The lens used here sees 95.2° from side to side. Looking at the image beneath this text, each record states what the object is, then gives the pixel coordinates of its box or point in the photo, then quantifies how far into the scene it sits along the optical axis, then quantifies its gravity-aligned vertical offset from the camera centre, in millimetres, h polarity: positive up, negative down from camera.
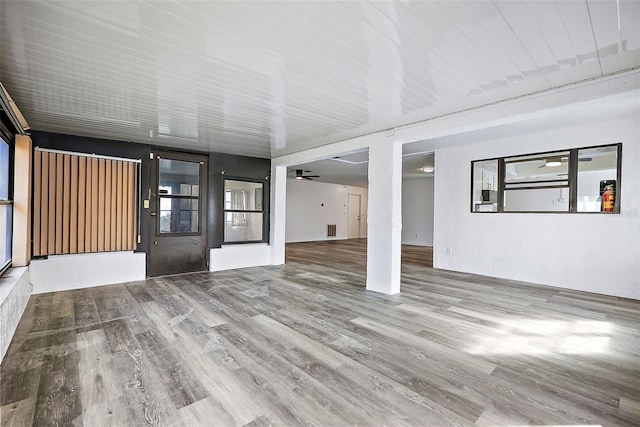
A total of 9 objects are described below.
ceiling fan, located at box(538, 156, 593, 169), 4766 +874
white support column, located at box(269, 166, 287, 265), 6496 -114
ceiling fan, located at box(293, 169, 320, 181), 8741 +1136
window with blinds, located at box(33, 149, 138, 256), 4152 +47
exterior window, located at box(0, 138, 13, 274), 3260 -16
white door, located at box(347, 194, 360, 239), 13703 -346
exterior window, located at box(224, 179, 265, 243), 6117 -56
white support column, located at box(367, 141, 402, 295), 4195 -117
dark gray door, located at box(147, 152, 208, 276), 5211 -118
